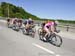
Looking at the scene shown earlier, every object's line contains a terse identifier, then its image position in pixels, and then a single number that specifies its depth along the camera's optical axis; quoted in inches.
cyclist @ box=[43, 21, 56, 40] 183.9
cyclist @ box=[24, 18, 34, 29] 264.3
